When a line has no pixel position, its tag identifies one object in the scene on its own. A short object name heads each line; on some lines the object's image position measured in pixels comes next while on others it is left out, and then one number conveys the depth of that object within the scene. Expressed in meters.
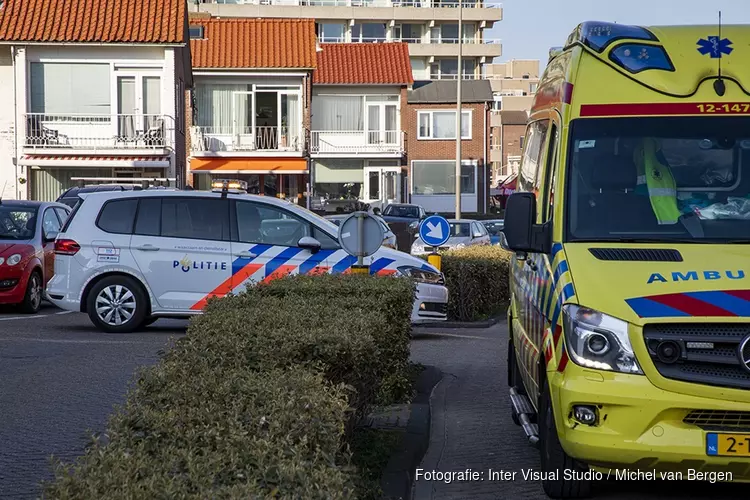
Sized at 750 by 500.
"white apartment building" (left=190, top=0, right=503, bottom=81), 85.56
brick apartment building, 61.56
